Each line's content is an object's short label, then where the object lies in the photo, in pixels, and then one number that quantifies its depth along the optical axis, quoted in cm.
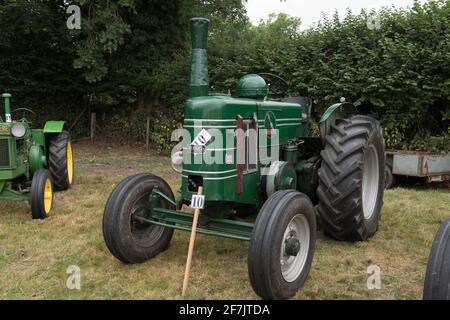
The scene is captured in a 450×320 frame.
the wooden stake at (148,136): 1202
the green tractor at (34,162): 530
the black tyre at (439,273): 243
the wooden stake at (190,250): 328
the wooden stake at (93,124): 1265
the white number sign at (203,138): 350
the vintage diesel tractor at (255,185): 324
